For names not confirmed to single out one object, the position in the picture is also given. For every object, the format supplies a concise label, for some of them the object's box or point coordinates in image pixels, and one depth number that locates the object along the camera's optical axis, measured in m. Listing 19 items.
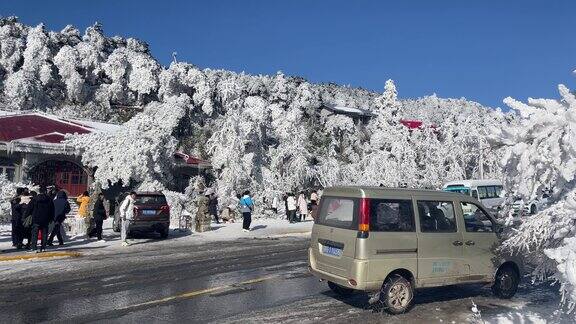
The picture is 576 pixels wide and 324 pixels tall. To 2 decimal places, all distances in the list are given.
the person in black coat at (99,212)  16.45
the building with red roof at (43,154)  25.30
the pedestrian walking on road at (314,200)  27.31
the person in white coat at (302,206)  26.81
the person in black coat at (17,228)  14.46
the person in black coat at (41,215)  13.58
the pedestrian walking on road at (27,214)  13.99
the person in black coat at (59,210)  15.07
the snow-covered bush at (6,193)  20.97
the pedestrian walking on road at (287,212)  26.42
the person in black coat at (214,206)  25.09
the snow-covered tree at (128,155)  26.75
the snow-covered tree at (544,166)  6.11
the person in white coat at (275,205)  29.25
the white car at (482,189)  24.64
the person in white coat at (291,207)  25.91
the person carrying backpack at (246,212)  21.34
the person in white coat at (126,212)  15.87
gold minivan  7.26
